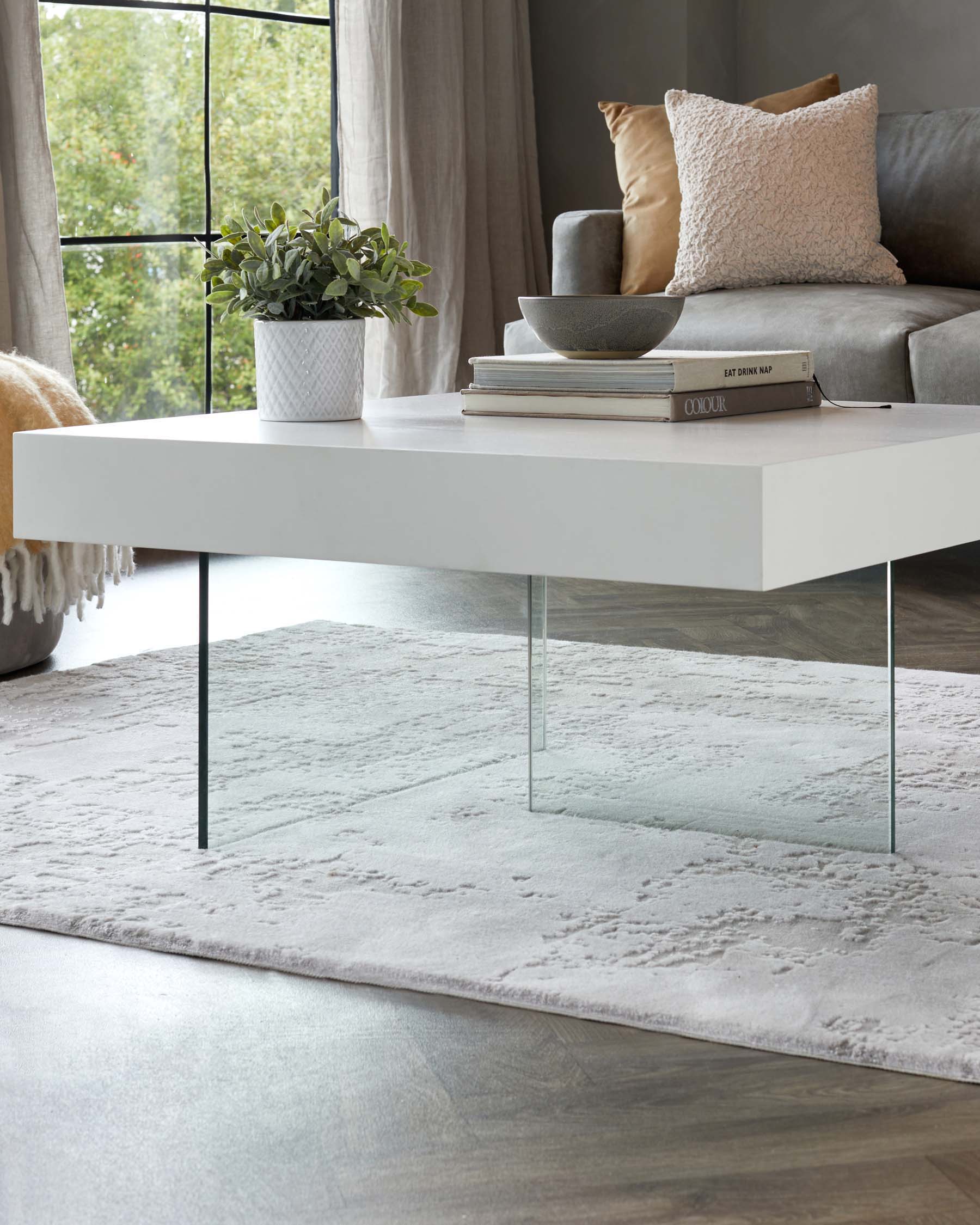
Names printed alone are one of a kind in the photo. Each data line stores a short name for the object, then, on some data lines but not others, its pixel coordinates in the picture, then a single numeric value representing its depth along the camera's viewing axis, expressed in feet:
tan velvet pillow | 12.90
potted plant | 5.90
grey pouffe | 8.98
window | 14.89
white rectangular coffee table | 4.46
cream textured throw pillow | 12.31
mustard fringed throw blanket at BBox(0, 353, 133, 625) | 8.67
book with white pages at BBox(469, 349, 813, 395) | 5.66
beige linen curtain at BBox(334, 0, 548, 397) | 15.01
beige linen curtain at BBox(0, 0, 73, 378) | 11.79
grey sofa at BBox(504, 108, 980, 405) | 10.73
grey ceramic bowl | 6.07
